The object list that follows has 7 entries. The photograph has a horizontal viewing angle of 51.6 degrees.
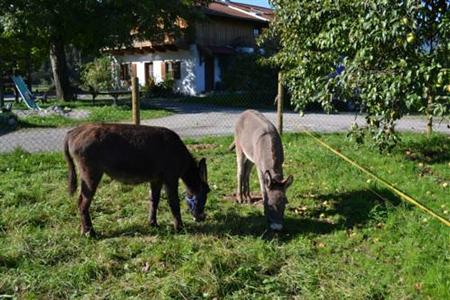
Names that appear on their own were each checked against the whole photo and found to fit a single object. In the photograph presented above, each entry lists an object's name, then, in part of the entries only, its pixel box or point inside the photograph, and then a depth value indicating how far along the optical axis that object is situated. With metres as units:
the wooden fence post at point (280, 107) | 11.58
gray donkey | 5.56
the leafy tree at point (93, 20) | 19.64
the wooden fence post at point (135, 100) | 9.05
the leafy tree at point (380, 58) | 5.29
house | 30.70
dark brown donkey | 5.26
